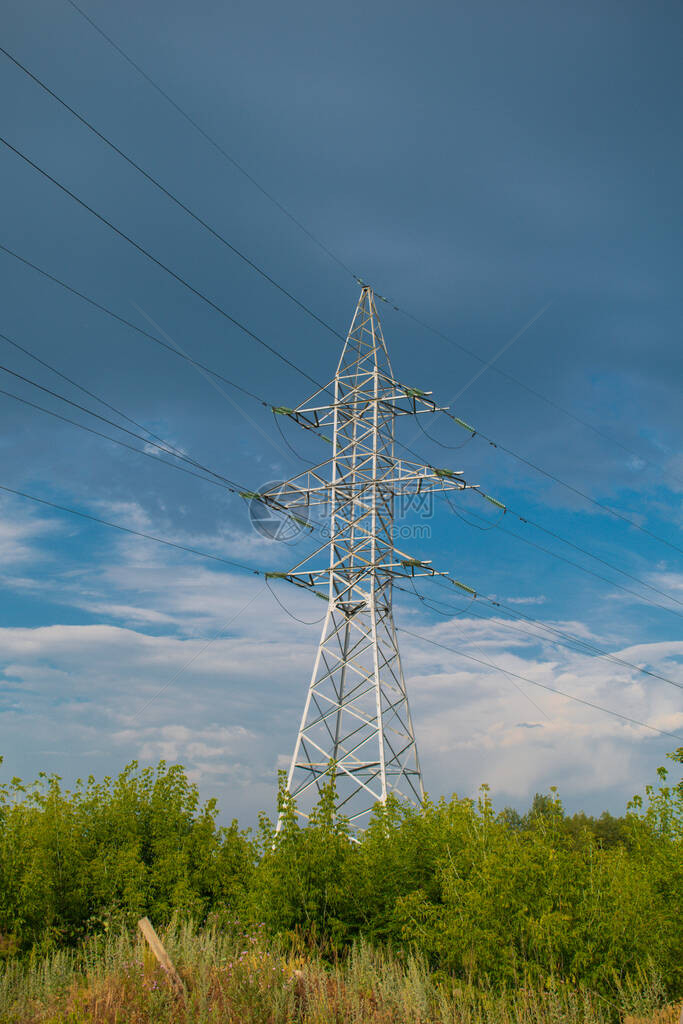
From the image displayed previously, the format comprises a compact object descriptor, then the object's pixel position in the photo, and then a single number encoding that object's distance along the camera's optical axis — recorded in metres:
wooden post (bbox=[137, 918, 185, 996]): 13.19
